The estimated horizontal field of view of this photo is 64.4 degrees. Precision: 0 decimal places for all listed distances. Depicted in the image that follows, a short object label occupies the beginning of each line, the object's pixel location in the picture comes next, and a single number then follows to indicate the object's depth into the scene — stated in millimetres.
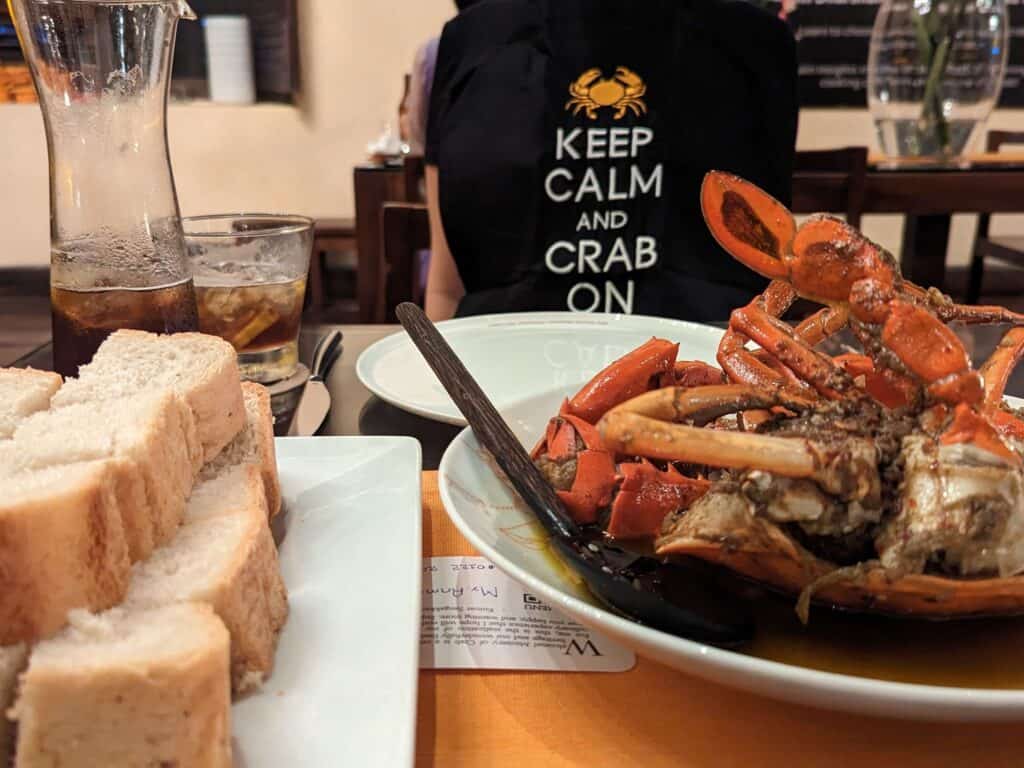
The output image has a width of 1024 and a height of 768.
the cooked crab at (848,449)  496
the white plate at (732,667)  423
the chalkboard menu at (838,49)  4363
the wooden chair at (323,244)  3859
